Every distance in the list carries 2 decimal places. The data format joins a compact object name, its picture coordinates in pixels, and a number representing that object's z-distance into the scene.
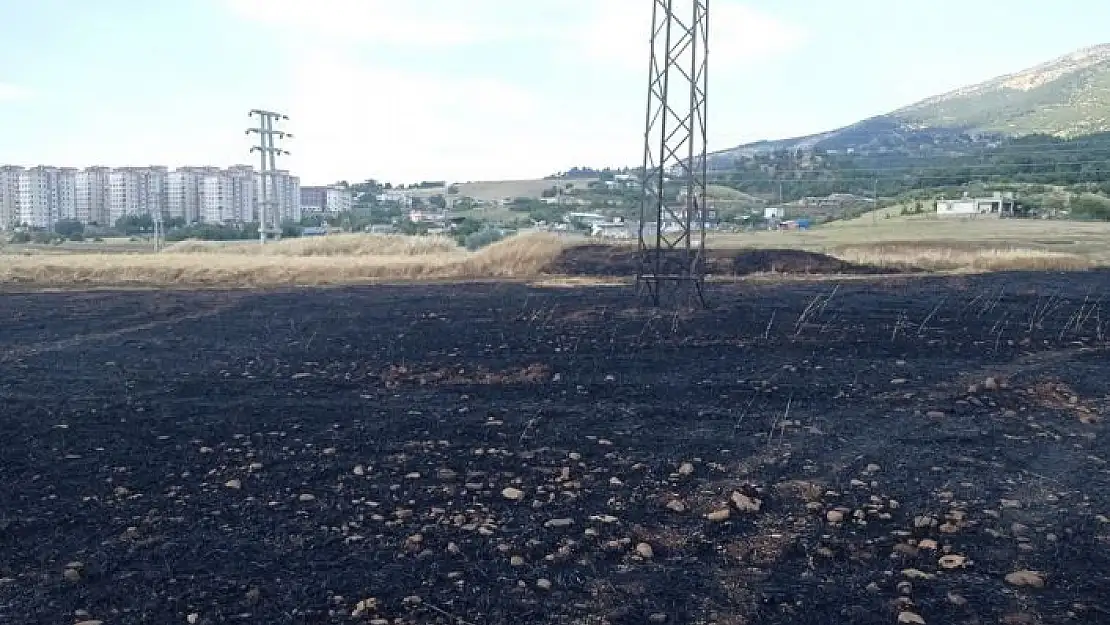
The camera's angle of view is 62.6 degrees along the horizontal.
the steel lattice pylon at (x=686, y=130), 18.58
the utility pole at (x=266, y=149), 47.78
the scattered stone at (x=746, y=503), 6.54
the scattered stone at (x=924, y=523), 6.12
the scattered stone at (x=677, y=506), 6.54
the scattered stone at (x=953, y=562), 5.47
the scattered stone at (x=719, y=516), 6.36
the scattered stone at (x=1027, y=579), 5.22
